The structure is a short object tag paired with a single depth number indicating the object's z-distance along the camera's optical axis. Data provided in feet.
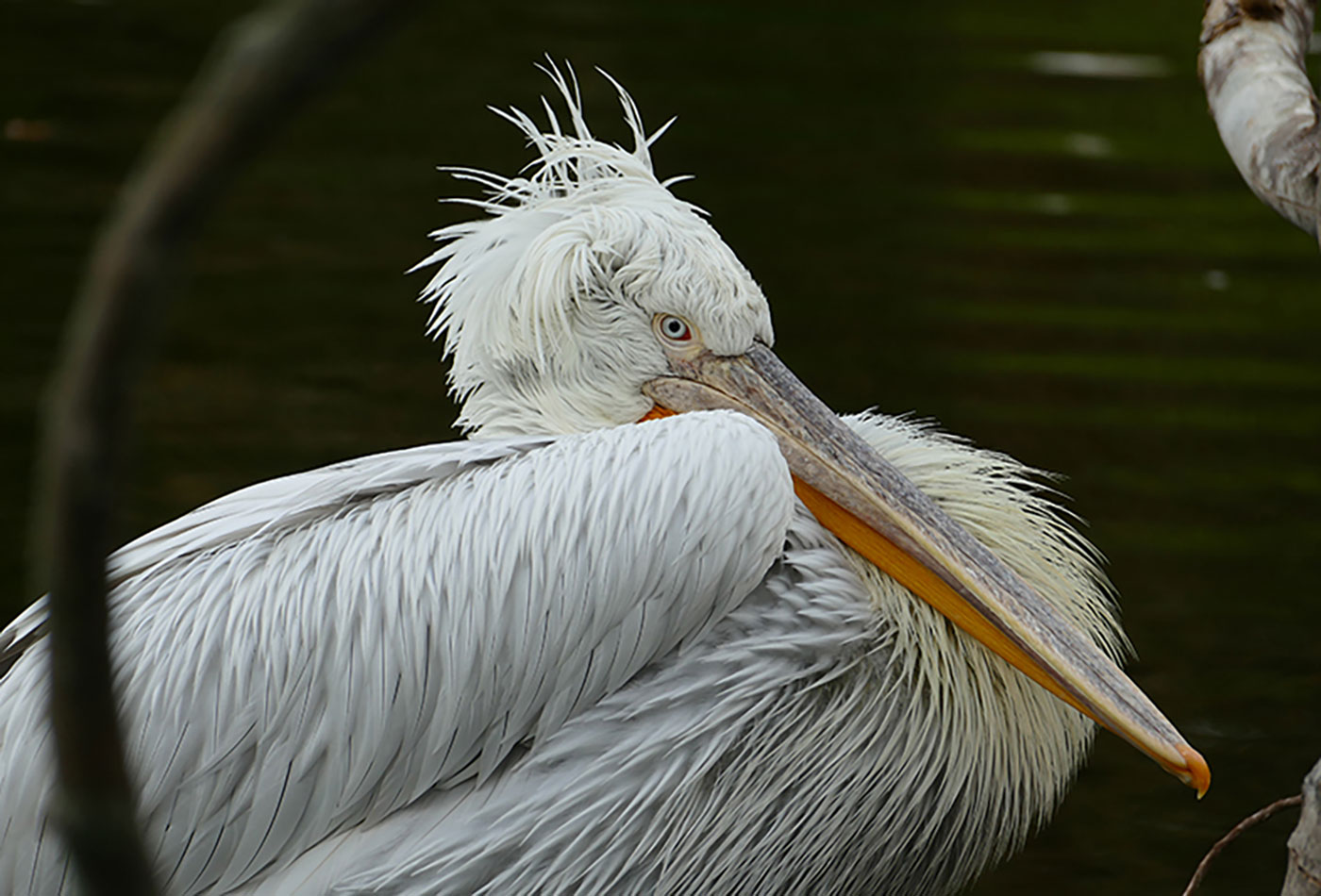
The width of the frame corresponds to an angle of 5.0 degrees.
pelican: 30.87
